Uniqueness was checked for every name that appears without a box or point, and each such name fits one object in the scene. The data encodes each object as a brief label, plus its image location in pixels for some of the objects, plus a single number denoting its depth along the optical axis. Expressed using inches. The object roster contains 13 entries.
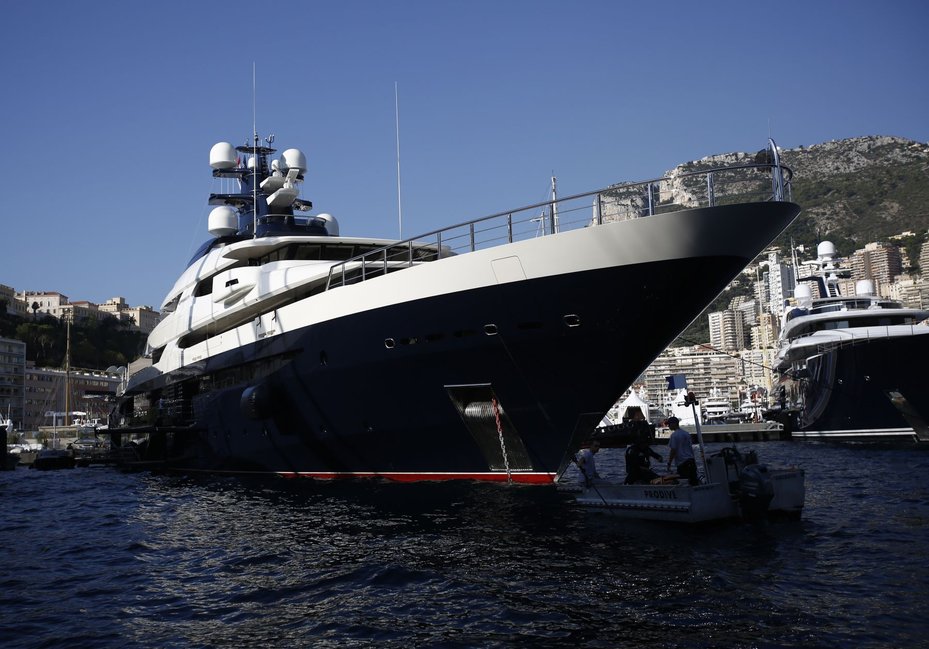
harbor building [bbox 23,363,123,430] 4008.4
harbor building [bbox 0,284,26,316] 5335.6
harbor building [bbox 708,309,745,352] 7234.3
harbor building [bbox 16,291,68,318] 5762.8
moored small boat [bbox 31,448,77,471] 1542.8
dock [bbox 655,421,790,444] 2084.4
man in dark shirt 518.6
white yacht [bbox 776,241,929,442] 1282.0
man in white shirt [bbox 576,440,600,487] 527.8
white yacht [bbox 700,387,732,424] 3440.2
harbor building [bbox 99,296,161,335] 6284.5
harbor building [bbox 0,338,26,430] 3828.7
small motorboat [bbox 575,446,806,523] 460.8
